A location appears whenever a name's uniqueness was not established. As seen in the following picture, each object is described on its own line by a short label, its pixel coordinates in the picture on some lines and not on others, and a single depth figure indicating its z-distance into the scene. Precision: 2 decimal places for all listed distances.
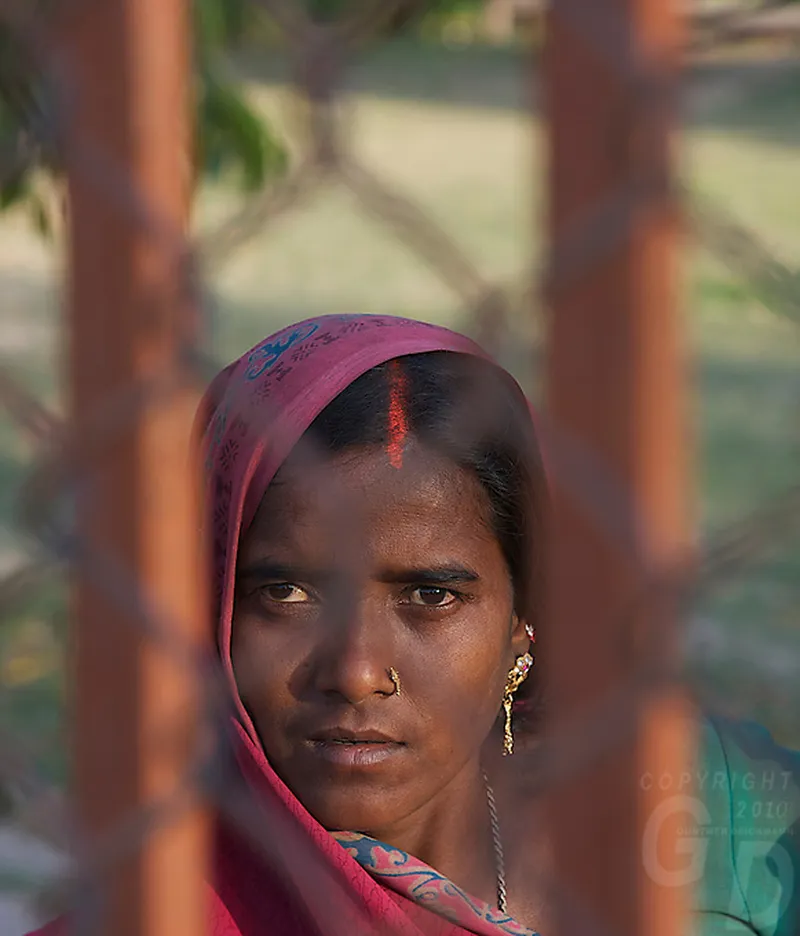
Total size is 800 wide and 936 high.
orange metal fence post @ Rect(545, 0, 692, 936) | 1.79
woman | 2.38
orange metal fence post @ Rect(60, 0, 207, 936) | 2.02
